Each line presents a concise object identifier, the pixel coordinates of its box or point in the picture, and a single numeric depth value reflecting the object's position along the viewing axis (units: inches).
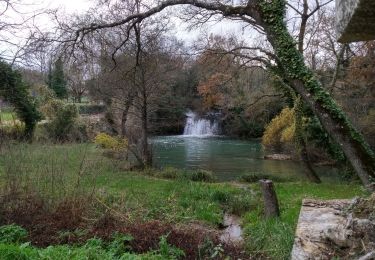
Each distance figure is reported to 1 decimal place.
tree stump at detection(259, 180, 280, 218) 357.4
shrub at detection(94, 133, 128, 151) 766.5
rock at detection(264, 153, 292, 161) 1217.9
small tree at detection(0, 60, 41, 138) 1031.6
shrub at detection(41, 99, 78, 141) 1147.1
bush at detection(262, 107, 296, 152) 1008.1
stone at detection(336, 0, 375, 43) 85.0
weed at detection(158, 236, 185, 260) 245.9
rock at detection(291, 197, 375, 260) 144.5
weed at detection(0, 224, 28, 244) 257.6
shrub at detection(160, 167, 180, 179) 695.1
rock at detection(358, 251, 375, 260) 126.6
